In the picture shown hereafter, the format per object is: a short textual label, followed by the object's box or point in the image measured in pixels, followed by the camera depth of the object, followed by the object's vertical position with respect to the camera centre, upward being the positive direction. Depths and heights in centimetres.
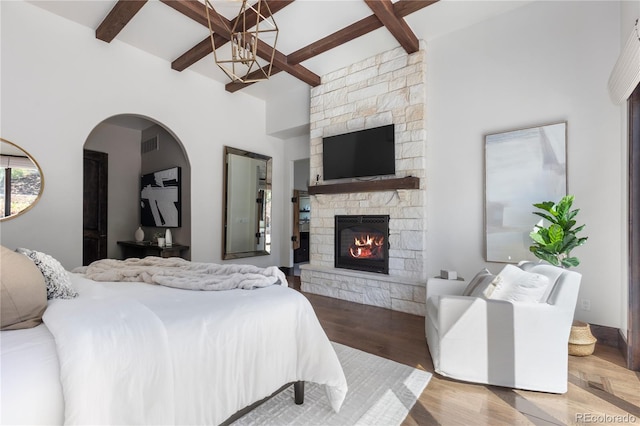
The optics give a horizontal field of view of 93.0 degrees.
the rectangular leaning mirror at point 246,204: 493 +17
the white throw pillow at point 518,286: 205 -49
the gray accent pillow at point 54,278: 146 -32
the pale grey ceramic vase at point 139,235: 532 -38
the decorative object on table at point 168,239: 463 -39
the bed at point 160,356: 90 -53
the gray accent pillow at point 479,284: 235 -56
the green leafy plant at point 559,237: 251 -18
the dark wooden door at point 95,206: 518 +12
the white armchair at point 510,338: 192 -81
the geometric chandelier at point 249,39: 305 +202
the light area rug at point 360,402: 166 -113
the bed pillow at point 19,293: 113 -32
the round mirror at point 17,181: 289 +31
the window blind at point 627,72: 198 +105
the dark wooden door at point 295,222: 589 -15
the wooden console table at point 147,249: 434 -56
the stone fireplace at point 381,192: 374 +30
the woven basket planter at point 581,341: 244 -100
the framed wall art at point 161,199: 489 +25
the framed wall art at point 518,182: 296 +35
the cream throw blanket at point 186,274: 180 -40
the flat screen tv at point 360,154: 397 +85
